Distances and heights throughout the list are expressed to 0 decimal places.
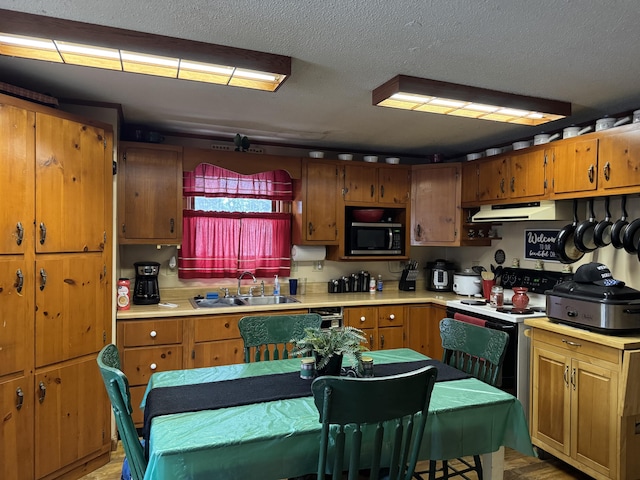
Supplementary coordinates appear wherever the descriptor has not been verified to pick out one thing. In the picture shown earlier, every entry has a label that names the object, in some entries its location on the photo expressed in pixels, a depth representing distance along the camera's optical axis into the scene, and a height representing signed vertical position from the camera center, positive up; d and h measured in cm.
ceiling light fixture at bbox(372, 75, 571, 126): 251 +87
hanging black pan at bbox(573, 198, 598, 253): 317 +3
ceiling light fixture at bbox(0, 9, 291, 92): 184 +86
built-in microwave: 430 +0
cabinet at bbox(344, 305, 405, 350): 387 -77
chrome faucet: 406 -37
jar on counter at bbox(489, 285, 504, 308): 356 -48
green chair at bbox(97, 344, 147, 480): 142 -60
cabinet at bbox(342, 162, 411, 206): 425 +54
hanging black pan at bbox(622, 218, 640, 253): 276 +2
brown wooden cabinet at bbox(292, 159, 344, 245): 410 +31
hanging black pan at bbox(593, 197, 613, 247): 309 +5
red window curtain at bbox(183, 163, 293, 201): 391 +50
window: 394 +12
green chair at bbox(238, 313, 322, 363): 246 -53
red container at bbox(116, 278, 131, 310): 327 -45
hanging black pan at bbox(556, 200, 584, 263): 326 -5
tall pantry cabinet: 231 -32
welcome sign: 368 -4
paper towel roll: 429 -15
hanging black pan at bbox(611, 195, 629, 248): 296 +6
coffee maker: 353 -39
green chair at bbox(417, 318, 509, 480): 215 -58
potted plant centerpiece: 190 -48
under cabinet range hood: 337 +23
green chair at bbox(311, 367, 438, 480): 137 -58
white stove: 315 -60
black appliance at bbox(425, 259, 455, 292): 453 -39
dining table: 137 -67
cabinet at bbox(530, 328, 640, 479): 241 -100
